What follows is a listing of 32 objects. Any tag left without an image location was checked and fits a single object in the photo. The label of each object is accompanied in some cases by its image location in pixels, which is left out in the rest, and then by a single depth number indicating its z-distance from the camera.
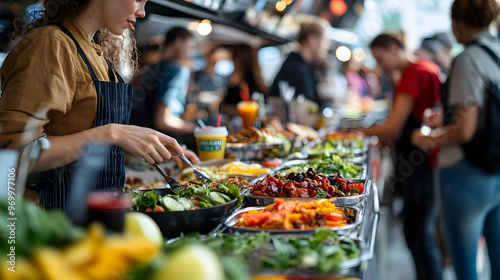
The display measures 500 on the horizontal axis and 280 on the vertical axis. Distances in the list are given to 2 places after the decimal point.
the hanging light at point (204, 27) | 5.27
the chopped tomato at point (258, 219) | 1.68
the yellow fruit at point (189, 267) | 0.79
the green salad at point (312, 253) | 1.14
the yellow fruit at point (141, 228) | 1.10
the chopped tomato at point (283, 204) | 1.83
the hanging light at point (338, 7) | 13.13
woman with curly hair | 1.73
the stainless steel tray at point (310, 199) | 2.04
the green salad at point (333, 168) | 2.84
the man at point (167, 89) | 4.53
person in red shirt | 3.87
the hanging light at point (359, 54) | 15.37
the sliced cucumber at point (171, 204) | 1.65
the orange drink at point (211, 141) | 2.97
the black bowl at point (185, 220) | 1.58
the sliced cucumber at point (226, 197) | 1.86
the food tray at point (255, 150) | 3.31
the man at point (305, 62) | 5.60
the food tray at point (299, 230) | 1.55
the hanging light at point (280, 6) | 7.27
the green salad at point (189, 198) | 1.67
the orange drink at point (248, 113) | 4.18
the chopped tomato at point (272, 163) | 3.16
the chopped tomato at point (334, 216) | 1.72
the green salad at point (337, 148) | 3.46
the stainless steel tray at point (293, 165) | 2.92
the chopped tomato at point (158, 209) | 1.64
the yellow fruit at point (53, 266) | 0.78
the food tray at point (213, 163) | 2.91
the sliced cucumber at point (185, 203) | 1.70
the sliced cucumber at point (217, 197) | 1.82
